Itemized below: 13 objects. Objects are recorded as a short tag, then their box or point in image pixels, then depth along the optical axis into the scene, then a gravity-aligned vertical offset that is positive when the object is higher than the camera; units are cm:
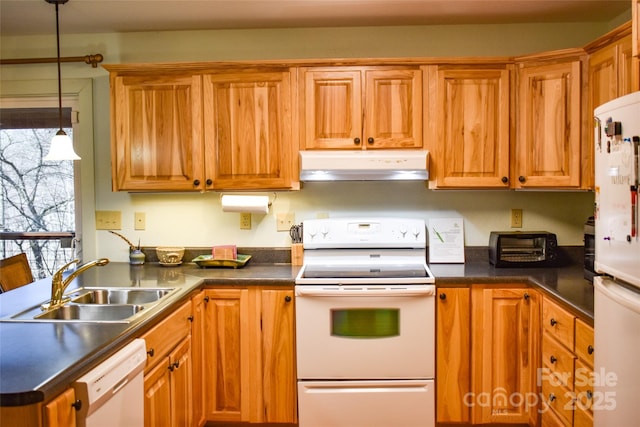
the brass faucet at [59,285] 183 -31
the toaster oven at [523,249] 267 -28
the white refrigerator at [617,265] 133 -20
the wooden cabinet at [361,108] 261 +54
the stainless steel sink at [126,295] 217 -42
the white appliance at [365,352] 238 -77
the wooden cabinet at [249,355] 245 -80
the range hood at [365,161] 252 +23
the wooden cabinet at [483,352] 240 -78
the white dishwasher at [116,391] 126 -55
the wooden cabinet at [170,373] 176 -70
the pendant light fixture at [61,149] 231 +29
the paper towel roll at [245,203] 274 +1
